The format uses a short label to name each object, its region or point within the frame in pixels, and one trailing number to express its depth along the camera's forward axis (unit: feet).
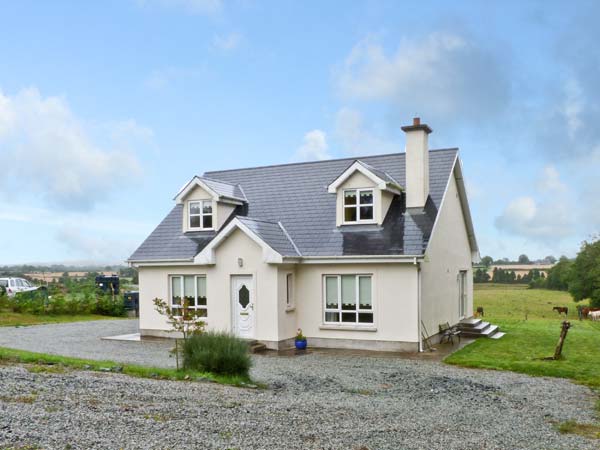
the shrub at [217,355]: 43.29
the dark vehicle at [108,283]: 124.88
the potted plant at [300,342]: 65.41
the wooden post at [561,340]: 55.77
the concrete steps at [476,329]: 75.36
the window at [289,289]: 66.77
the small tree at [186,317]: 46.09
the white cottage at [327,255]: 63.52
